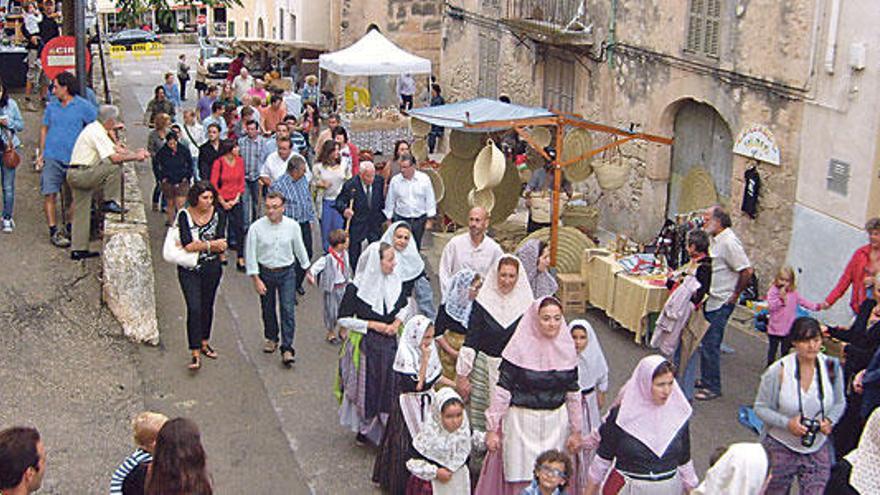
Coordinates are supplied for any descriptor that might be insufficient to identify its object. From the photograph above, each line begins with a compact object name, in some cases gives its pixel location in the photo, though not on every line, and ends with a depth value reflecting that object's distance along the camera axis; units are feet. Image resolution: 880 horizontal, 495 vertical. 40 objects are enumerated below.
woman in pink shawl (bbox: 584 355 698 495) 20.89
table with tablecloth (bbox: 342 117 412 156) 69.87
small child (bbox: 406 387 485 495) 22.67
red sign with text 42.96
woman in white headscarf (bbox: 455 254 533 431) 25.70
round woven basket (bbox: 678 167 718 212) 45.24
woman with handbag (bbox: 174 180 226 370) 31.30
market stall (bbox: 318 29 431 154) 70.33
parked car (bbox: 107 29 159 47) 154.51
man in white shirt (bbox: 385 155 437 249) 41.19
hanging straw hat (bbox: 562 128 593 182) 45.52
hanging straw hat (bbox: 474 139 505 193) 43.91
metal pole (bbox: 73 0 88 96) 40.82
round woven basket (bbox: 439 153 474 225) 48.26
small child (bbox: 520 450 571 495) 19.85
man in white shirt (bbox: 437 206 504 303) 31.04
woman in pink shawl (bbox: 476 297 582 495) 23.12
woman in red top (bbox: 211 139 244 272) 40.69
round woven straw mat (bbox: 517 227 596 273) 41.47
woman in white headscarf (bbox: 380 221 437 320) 29.12
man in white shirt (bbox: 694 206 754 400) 32.04
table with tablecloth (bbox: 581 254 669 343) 37.17
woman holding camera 22.61
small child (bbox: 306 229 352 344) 34.04
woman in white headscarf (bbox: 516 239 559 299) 30.50
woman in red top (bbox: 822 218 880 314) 31.12
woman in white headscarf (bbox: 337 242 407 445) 27.76
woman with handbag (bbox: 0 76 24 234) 39.14
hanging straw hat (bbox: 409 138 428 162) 56.08
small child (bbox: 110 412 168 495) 18.56
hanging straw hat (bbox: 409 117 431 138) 57.06
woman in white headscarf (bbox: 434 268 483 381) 28.58
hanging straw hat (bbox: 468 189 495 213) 44.68
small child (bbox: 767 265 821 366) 32.83
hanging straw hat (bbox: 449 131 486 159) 49.03
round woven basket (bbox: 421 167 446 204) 48.32
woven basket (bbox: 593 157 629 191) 46.80
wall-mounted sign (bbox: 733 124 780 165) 42.68
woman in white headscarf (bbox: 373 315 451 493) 25.17
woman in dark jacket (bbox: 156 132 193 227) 44.68
